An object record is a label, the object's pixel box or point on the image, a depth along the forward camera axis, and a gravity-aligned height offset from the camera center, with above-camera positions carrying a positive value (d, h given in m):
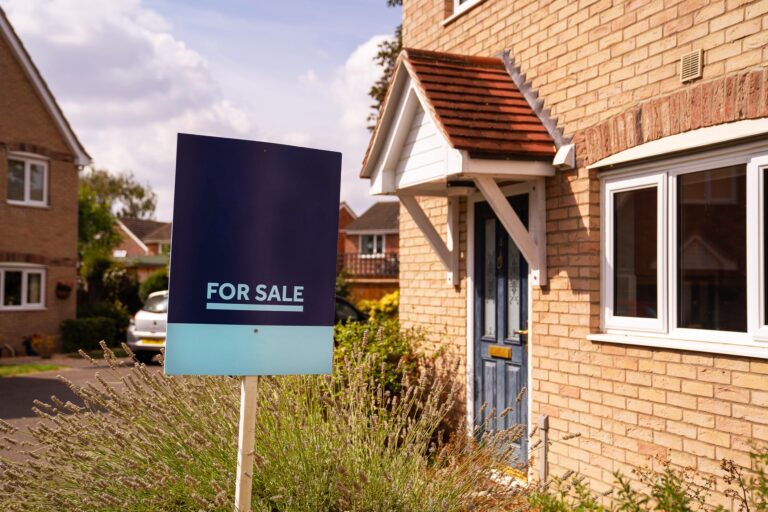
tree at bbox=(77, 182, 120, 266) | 32.78 +2.39
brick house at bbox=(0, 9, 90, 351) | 19.66 +2.05
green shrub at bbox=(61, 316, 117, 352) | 20.36 -1.37
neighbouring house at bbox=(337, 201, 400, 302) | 33.38 +2.64
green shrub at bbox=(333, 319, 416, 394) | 7.55 -0.60
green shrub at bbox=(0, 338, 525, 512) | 3.51 -0.85
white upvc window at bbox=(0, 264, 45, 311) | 19.70 -0.19
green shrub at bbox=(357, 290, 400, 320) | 14.72 -0.39
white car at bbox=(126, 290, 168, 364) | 15.61 -0.96
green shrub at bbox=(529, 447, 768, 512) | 3.82 -1.11
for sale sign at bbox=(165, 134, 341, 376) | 3.44 +0.11
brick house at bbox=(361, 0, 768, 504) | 4.64 +0.57
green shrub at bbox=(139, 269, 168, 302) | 25.59 -0.10
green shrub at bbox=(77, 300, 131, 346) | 21.77 -0.94
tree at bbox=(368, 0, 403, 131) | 16.50 +4.73
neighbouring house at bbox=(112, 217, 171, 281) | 57.78 +3.37
